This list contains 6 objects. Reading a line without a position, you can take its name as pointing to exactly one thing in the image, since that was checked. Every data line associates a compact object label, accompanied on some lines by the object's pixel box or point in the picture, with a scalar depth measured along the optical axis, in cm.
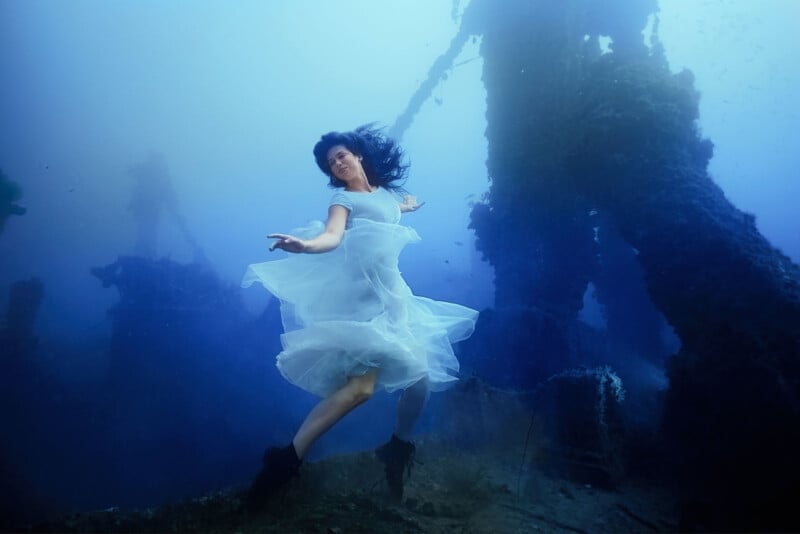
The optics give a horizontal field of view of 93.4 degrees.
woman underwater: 243
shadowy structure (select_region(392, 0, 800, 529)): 304
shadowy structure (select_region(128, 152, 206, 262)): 1065
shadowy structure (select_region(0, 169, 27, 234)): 777
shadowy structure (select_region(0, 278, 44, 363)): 789
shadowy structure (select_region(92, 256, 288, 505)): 806
